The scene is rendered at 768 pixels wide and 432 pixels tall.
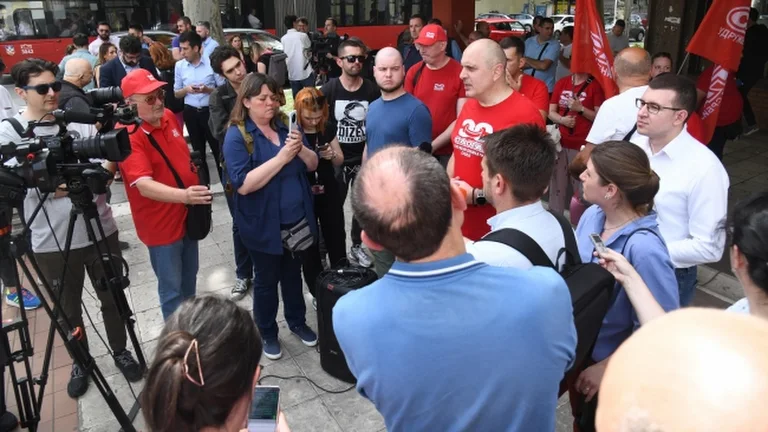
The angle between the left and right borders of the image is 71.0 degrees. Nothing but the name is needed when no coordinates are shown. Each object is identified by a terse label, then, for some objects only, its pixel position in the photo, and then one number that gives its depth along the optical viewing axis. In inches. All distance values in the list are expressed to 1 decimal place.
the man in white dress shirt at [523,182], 71.2
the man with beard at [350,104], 163.8
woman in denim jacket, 120.5
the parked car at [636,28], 966.4
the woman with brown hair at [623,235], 74.3
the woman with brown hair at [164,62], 281.4
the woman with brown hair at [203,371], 45.7
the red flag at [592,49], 180.9
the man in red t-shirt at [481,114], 117.1
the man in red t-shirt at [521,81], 174.4
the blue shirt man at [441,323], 48.2
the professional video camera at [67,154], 89.7
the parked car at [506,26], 893.5
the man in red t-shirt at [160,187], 116.0
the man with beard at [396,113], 143.9
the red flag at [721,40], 163.6
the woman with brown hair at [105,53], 275.2
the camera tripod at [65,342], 96.6
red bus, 515.2
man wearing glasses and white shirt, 92.3
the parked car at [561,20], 1015.6
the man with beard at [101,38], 344.8
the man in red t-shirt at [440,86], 166.4
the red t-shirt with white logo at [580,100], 185.8
